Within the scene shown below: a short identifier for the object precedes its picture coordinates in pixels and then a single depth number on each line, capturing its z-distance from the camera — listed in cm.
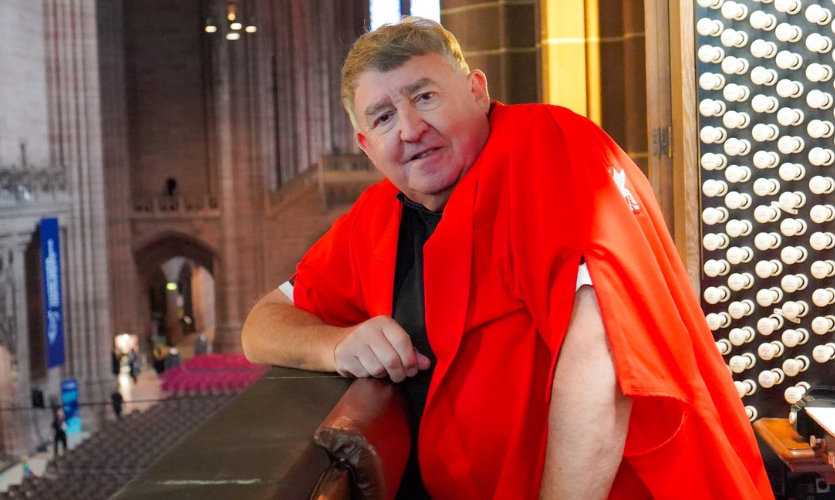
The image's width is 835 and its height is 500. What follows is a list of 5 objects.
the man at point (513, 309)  90
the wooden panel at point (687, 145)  162
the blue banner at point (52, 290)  1210
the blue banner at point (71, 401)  1168
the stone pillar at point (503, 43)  232
